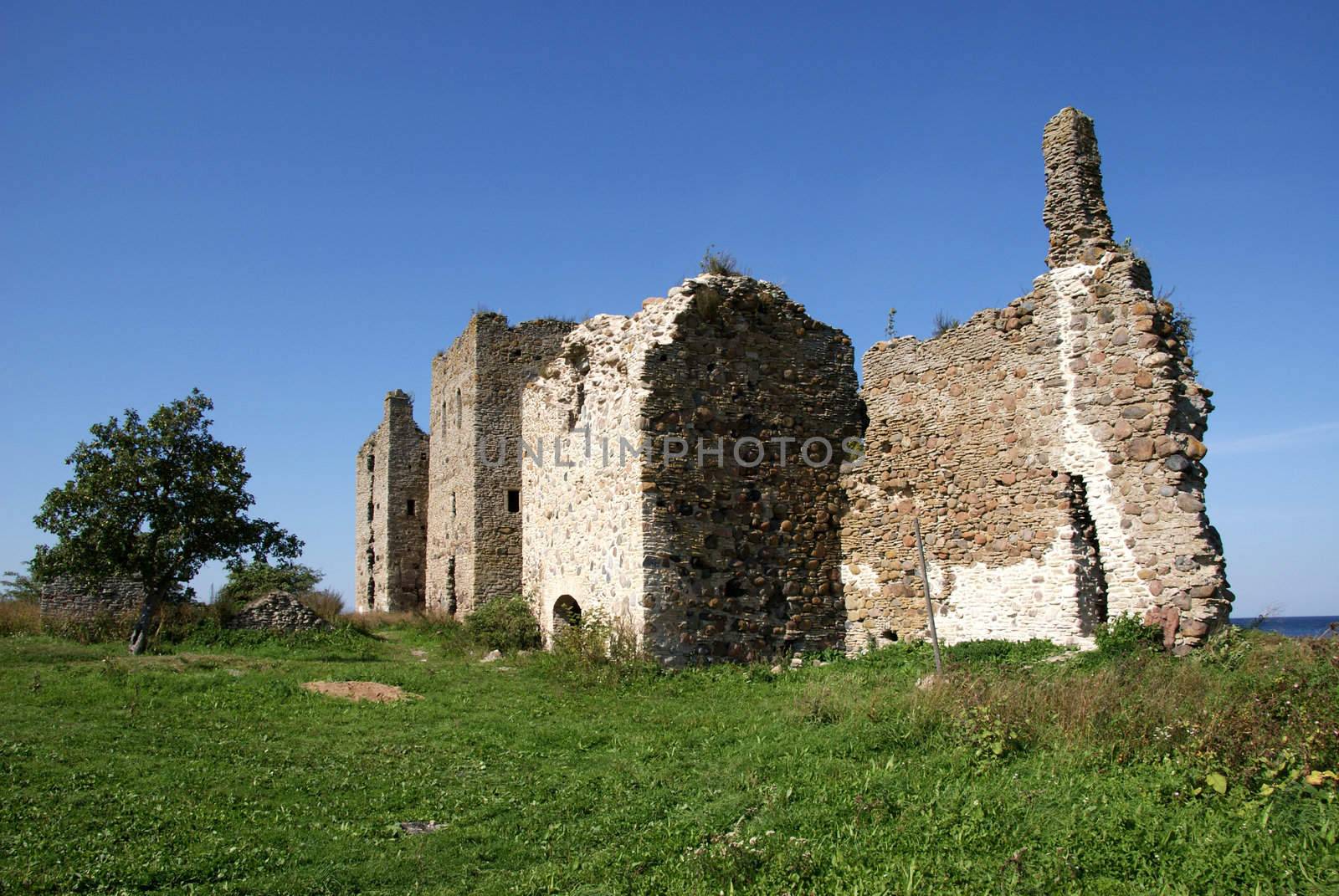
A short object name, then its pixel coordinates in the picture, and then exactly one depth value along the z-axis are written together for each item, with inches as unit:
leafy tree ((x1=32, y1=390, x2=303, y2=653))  619.8
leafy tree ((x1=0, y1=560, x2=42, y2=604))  1005.0
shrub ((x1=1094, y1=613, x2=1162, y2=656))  365.1
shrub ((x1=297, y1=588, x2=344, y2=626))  784.3
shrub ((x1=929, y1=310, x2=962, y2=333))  475.8
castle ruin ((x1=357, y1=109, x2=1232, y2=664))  392.8
